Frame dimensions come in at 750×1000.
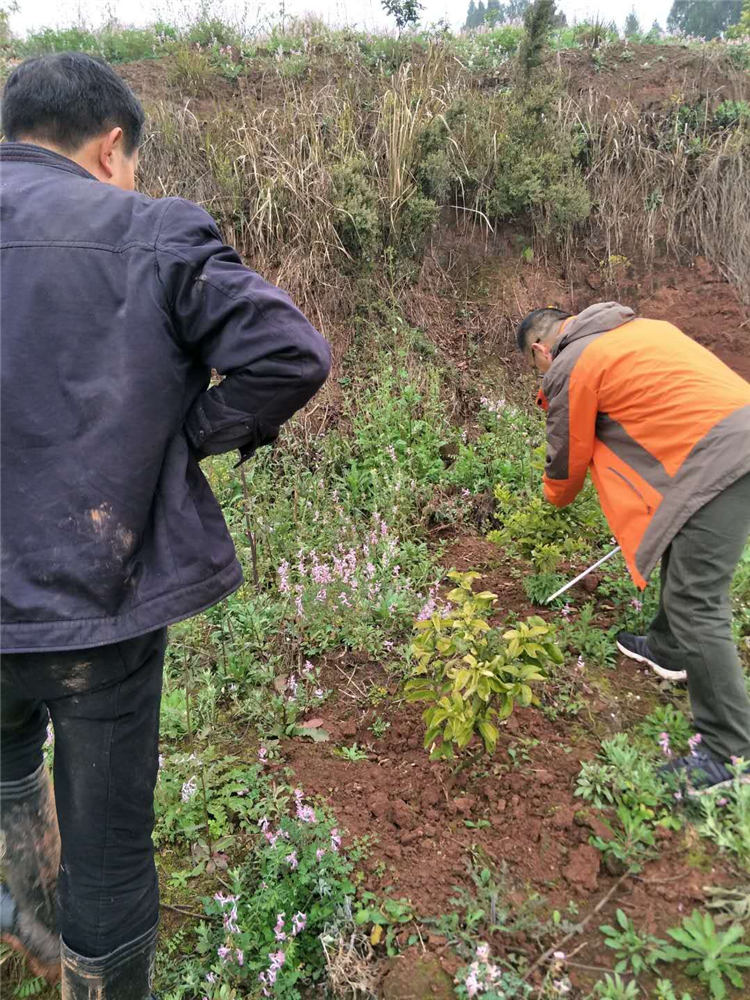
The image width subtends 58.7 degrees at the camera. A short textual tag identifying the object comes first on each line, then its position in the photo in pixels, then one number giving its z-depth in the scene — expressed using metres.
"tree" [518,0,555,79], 6.60
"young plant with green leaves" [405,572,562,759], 2.46
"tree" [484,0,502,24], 10.56
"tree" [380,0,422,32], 8.46
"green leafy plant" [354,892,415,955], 2.20
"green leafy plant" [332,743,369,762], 2.97
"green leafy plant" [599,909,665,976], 2.05
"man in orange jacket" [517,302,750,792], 2.60
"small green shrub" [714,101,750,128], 7.61
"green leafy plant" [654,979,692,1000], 1.93
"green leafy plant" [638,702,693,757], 2.92
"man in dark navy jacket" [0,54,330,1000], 1.50
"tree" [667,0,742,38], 17.31
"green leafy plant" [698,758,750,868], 2.31
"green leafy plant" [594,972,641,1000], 1.91
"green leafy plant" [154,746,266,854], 2.63
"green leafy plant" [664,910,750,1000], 1.95
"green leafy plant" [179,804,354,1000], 2.11
